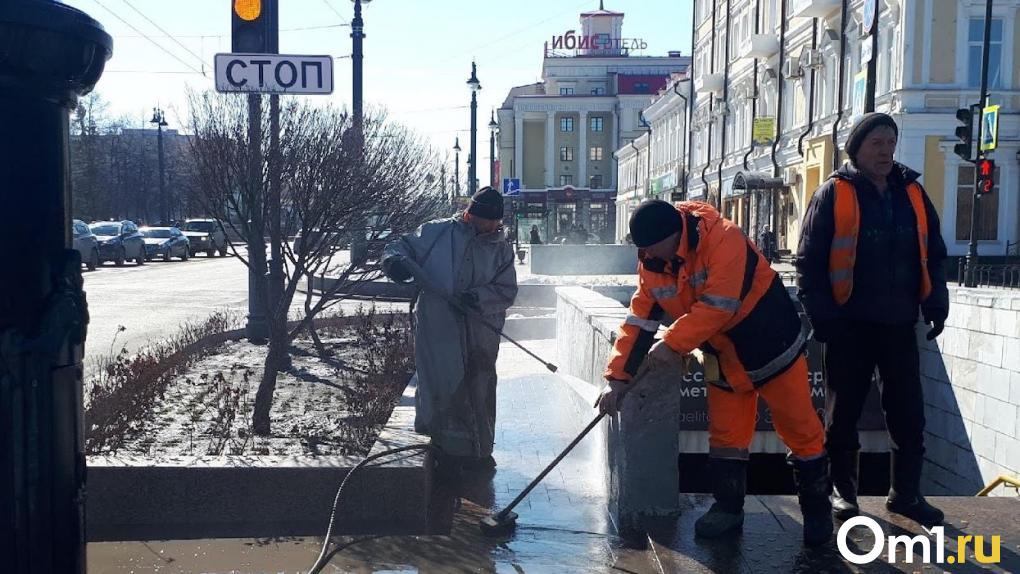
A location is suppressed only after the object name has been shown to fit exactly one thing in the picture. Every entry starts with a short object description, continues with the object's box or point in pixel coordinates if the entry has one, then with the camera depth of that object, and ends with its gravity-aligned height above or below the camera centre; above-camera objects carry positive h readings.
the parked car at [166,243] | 36.81 -0.87
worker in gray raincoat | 5.42 -0.53
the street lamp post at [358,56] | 13.50 +2.48
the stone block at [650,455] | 4.39 -1.02
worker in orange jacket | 3.86 -0.44
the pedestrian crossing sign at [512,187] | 36.28 +1.33
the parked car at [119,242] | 32.09 -0.73
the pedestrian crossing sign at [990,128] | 19.84 +1.97
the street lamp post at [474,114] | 30.59 +3.36
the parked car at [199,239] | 42.66 -0.79
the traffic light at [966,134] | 19.61 +1.84
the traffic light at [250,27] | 7.52 +1.48
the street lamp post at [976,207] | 18.34 +0.43
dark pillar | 2.12 -0.14
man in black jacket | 4.08 -0.23
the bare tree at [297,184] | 6.89 +0.27
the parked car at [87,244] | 28.55 -0.71
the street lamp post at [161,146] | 51.45 +3.94
